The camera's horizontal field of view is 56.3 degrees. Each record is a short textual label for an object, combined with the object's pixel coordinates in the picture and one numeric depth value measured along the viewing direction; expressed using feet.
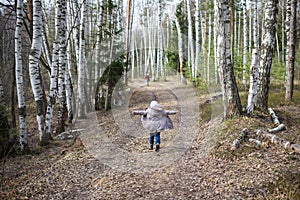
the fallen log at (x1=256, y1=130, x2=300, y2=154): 21.93
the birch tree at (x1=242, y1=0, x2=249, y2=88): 56.76
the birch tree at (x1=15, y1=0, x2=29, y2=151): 28.86
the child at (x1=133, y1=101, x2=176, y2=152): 27.43
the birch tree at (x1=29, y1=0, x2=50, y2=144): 28.84
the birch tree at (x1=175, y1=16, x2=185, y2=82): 82.44
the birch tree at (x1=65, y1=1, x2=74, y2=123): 45.93
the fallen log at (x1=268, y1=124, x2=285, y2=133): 26.80
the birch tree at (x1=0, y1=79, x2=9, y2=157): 29.37
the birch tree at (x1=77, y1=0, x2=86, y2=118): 47.57
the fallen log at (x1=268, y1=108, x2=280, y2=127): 29.36
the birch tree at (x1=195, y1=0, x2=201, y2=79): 68.92
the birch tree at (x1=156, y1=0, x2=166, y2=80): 87.77
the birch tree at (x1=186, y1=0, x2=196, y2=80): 73.17
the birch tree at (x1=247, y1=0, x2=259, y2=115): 30.66
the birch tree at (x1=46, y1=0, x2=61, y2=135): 33.09
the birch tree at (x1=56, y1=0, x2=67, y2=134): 32.42
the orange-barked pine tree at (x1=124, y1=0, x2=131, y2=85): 74.59
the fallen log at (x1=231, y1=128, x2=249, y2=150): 24.37
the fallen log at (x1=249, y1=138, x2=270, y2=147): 23.89
